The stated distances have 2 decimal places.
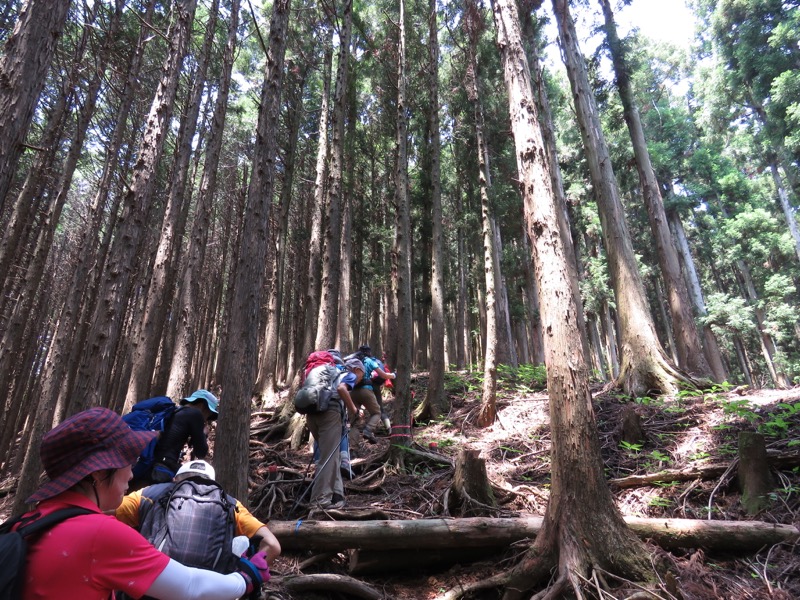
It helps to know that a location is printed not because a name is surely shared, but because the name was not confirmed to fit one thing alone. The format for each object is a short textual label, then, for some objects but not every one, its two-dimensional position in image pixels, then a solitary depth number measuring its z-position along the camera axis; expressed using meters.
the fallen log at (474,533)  3.61
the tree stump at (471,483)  4.76
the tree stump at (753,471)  4.15
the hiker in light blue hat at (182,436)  3.98
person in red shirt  1.29
